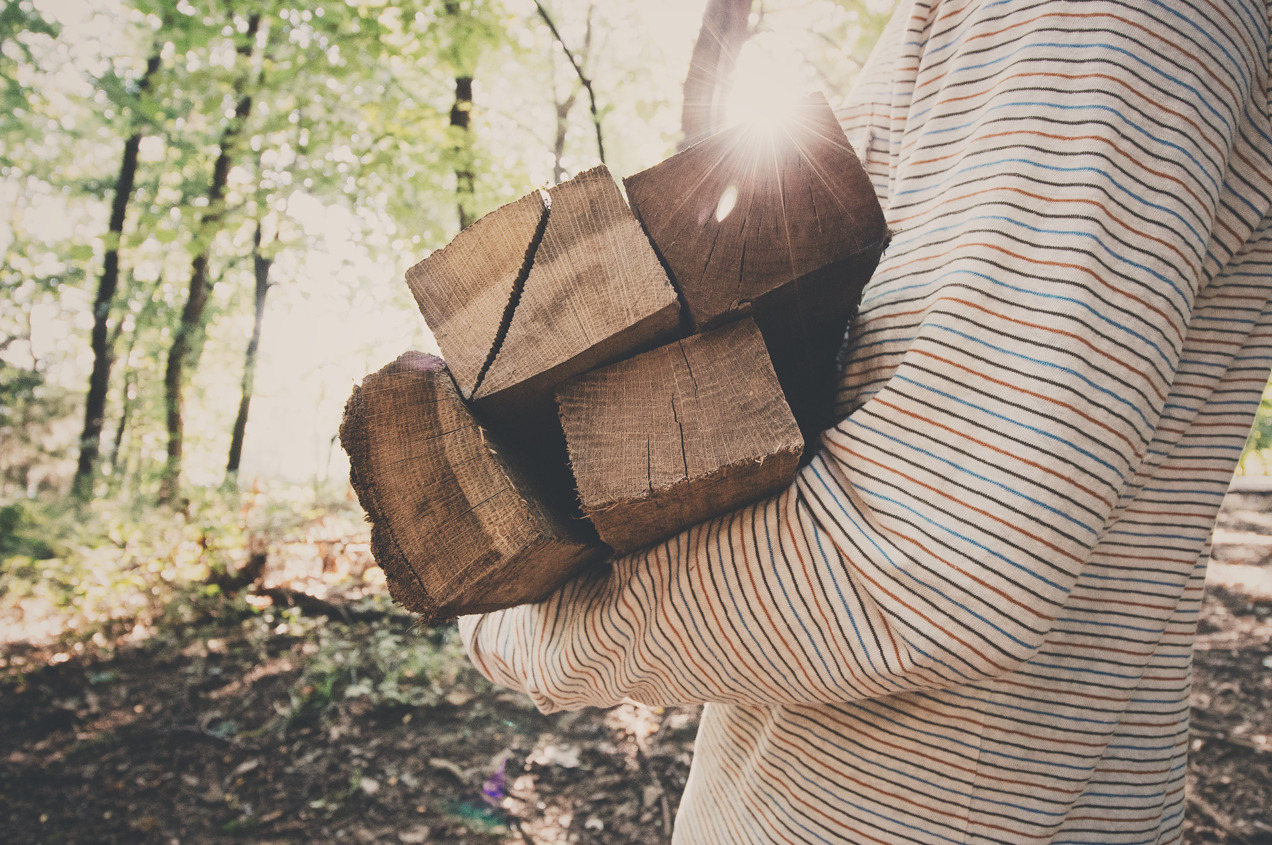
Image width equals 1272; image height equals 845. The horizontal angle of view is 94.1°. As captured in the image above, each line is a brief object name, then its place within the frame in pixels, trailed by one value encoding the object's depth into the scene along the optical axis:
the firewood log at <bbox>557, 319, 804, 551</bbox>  0.68
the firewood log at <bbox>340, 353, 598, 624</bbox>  0.74
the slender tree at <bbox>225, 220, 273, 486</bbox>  12.99
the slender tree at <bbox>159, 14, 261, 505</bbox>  8.72
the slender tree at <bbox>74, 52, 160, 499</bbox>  9.34
